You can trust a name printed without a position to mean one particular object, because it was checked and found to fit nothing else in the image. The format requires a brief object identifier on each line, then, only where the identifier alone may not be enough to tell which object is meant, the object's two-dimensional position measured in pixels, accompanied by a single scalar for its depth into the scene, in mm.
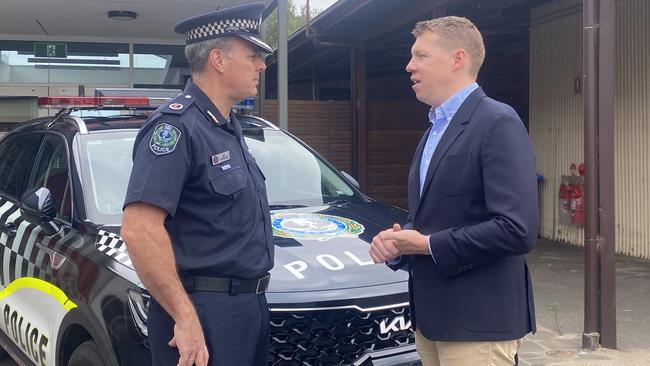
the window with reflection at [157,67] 10945
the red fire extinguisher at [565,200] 9797
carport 10148
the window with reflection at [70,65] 10602
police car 2932
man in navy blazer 2092
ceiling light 9130
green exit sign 10727
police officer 2158
